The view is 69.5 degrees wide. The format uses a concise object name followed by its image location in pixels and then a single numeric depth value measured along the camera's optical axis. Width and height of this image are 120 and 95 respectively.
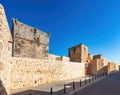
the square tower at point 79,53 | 20.16
